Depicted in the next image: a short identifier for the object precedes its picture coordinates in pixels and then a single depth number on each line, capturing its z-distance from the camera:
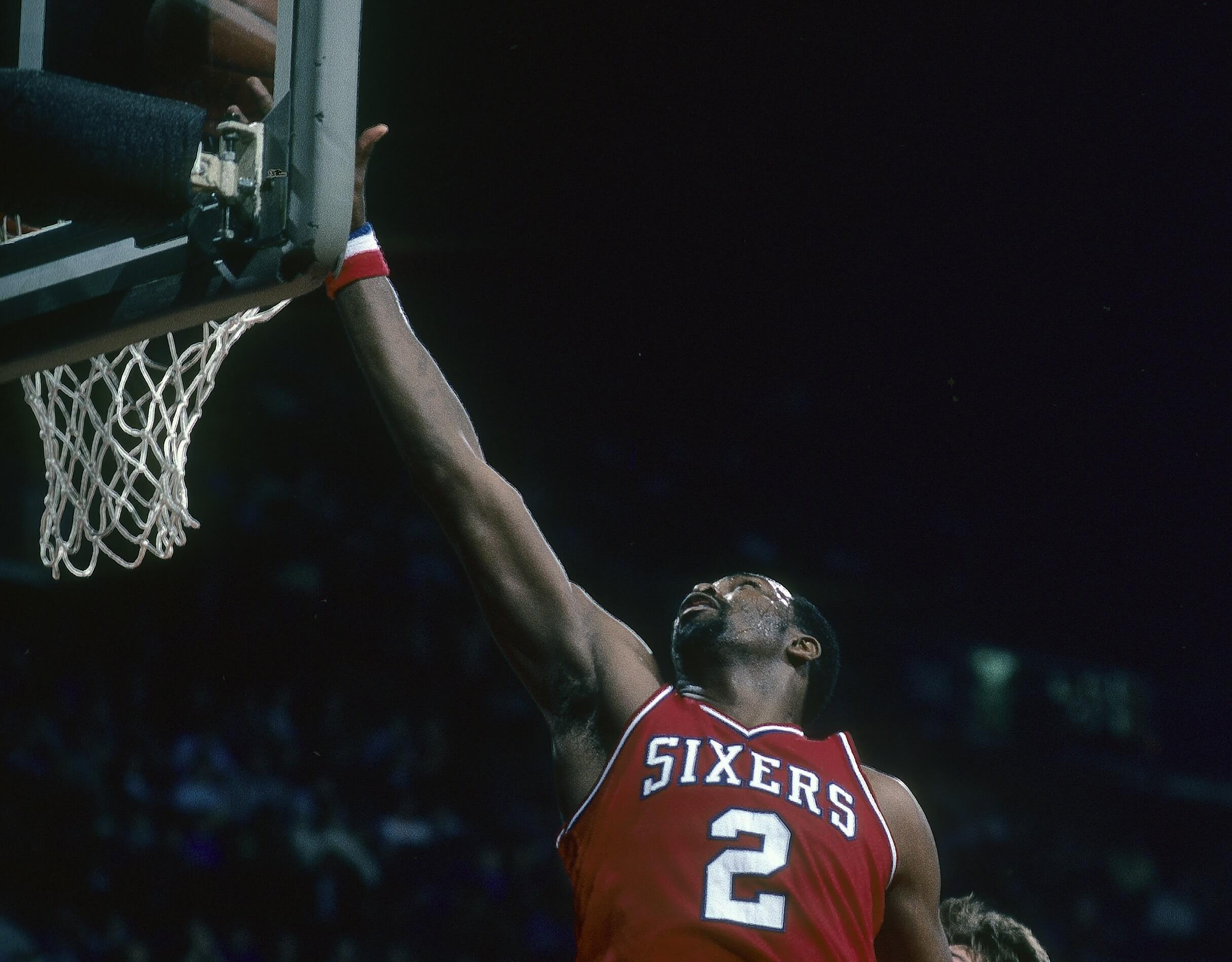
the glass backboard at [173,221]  4.11
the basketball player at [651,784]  4.31
